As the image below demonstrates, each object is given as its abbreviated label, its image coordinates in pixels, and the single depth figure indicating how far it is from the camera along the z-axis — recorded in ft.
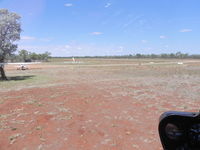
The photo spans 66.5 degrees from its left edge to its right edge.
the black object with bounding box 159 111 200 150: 2.59
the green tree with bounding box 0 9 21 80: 45.00
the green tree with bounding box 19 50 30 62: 201.88
